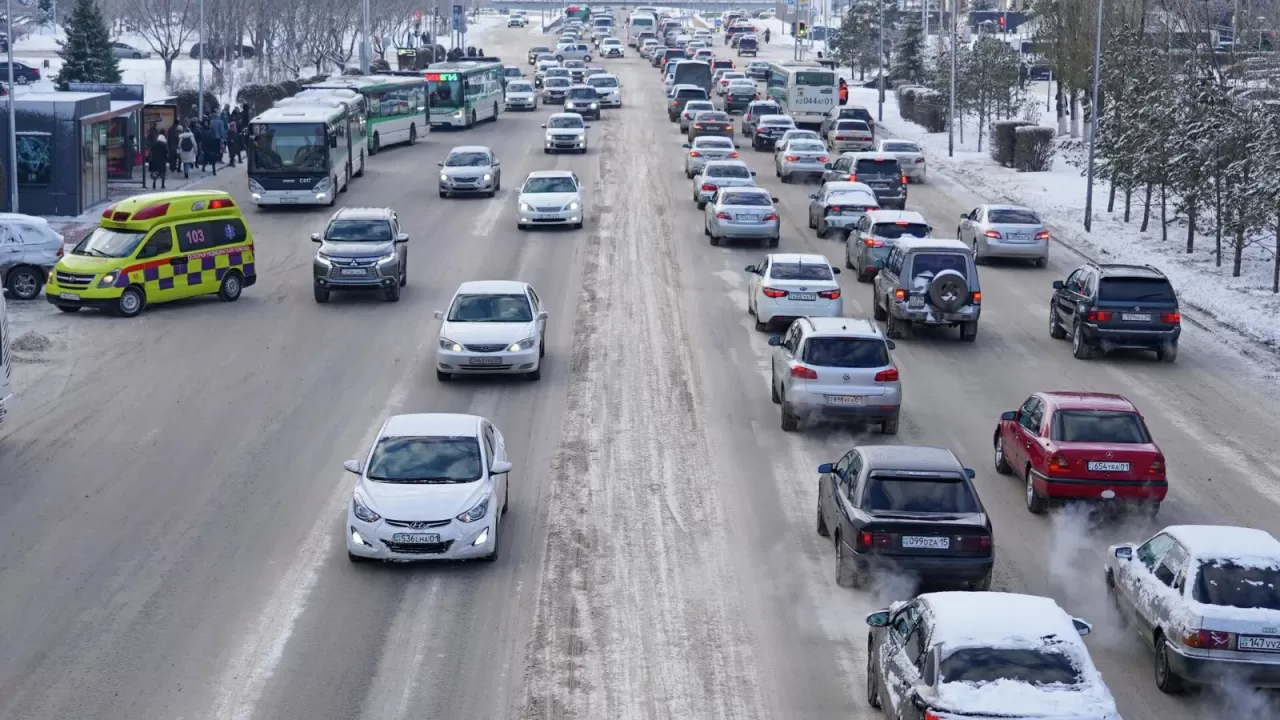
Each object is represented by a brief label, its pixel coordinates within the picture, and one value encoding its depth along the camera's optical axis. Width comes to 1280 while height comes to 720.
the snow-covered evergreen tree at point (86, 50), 68.81
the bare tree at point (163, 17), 88.00
